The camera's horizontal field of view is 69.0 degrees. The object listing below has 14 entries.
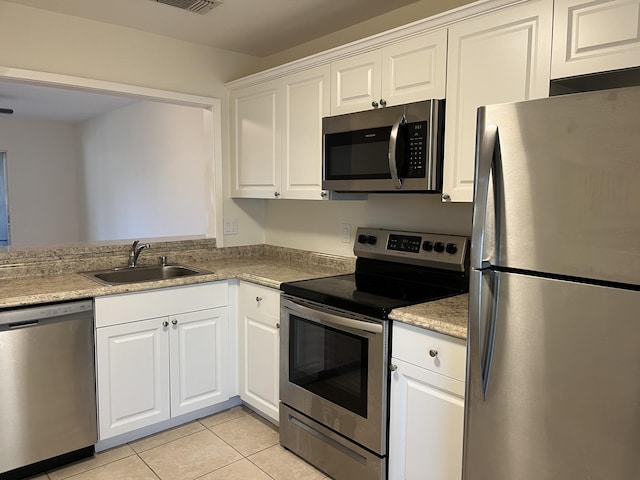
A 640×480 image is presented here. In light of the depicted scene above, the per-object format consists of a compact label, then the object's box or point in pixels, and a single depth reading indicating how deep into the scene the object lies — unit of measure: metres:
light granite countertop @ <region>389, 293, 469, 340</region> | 1.67
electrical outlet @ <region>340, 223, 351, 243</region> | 2.93
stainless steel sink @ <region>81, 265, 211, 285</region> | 2.84
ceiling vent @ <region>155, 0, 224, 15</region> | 2.40
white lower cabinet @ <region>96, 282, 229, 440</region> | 2.43
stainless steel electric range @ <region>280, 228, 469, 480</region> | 1.94
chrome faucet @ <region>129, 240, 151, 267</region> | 2.95
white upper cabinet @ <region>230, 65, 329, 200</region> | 2.65
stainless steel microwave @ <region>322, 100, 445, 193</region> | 2.05
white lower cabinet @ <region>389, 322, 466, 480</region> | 1.70
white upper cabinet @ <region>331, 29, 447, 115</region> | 2.02
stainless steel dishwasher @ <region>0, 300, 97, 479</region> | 2.14
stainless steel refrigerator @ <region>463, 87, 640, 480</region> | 1.11
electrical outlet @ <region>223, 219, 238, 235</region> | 3.42
